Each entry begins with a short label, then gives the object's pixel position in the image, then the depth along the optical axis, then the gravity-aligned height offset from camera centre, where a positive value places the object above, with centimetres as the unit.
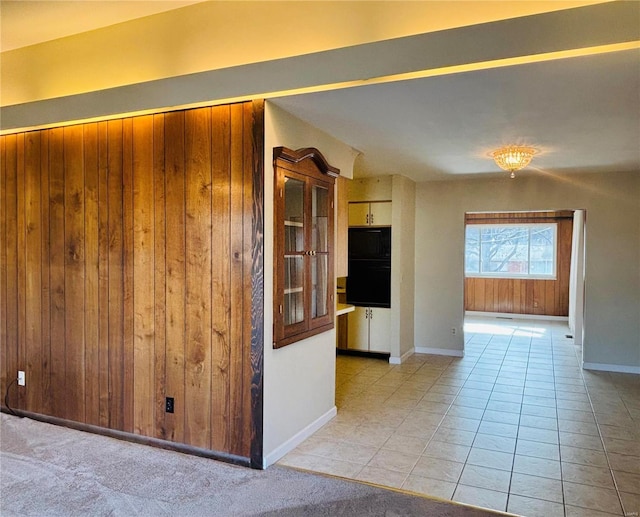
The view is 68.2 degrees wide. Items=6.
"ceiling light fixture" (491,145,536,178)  421 +81
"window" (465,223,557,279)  993 -9
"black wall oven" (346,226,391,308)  623 -29
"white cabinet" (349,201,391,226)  620 +43
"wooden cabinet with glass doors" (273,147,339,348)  315 +1
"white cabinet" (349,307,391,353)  624 -112
